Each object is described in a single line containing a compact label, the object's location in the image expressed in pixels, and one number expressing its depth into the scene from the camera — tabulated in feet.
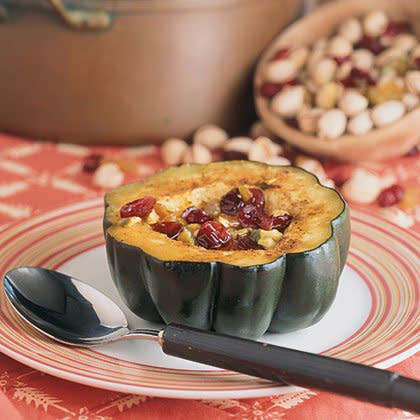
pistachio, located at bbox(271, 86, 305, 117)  2.97
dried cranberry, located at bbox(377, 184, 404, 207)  2.74
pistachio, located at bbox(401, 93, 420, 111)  2.88
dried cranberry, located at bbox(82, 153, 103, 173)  2.93
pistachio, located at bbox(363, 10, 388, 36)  3.11
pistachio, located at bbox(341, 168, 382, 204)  2.75
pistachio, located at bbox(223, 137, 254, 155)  2.92
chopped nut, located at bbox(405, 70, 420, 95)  2.90
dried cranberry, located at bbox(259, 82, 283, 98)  3.03
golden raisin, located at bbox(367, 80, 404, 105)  2.90
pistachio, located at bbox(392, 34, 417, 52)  3.04
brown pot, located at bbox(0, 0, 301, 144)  2.93
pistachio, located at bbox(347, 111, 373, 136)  2.86
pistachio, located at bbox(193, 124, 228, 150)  3.03
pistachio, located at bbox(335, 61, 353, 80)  3.01
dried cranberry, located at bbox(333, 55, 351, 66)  3.04
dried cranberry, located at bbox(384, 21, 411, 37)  3.12
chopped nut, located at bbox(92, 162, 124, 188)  2.83
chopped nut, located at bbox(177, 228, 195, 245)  2.05
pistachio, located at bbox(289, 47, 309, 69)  3.09
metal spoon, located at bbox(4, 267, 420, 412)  1.78
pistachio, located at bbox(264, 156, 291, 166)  2.75
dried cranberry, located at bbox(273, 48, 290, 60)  3.08
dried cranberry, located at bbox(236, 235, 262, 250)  2.05
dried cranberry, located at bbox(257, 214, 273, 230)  2.08
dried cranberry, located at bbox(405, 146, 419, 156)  3.00
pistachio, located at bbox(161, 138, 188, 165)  2.98
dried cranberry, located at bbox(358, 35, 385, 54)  3.09
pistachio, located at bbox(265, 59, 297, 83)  3.03
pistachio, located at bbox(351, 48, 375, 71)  3.02
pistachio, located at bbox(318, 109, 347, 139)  2.87
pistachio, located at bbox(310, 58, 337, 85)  2.99
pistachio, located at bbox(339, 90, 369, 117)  2.87
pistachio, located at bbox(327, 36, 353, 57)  3.05
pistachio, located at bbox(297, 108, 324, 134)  2.92
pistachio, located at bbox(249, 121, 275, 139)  3.09
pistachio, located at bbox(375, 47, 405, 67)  3.02
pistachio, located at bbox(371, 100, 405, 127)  2.85
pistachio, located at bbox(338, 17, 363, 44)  3.12
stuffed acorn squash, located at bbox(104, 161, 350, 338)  1.98
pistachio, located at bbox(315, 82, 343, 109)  2.94
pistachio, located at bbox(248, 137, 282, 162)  2.84
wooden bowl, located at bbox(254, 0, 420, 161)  2.86
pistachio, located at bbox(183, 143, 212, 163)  2.89
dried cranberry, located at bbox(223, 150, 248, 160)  2.89
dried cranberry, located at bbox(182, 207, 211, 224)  2.10
